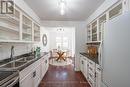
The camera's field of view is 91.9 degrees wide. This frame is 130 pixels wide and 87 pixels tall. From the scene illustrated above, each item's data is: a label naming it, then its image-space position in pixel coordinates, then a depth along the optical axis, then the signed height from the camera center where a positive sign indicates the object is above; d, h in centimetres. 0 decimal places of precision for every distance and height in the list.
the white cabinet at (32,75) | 109 -70
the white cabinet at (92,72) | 139 -75
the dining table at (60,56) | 441 -88
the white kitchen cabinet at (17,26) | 121 +40
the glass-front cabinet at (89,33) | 266 +44
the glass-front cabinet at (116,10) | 126 +74
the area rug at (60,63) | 377 -122
